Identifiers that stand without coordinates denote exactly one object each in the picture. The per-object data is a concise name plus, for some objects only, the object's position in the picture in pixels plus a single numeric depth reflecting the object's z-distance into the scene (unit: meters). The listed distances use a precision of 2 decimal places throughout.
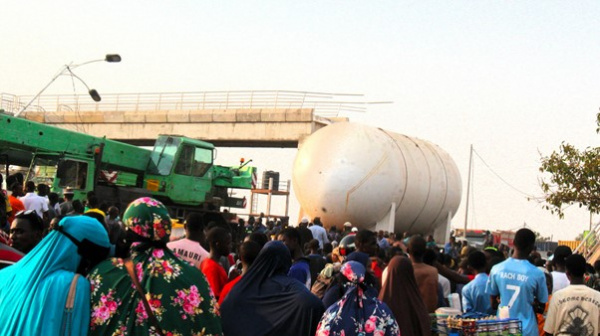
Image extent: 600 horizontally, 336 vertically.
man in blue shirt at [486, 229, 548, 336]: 6.54
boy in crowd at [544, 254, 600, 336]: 6.50
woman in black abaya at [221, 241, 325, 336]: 4.97
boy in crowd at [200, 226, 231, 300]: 6.44
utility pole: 45.47
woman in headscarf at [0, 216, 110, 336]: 3.65
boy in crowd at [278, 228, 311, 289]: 6.92
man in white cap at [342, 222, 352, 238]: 22.49
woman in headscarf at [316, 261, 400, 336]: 4.74
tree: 17.36
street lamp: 22.36
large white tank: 24.94
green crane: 18.75
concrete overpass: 31.56
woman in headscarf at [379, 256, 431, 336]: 5.74
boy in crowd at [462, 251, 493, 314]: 7.24
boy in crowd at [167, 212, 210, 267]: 6.82
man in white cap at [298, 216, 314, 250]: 11.54
